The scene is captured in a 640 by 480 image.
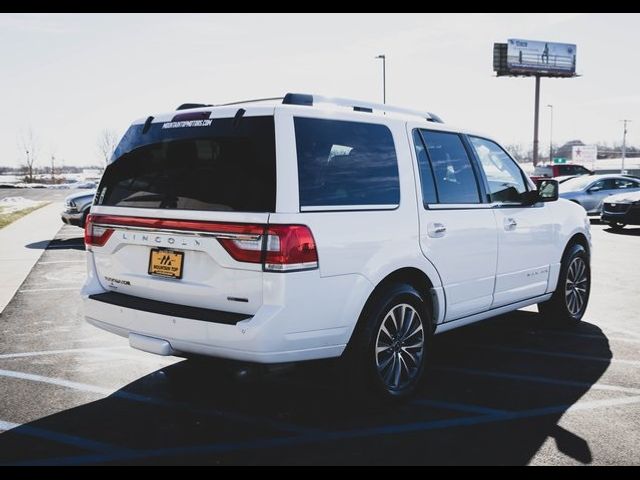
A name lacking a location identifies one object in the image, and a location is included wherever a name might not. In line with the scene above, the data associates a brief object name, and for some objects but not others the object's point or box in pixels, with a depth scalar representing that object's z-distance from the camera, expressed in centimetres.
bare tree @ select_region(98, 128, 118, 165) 7969
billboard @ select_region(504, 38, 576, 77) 5488
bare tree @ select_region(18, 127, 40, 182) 8178
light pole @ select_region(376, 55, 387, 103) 3809
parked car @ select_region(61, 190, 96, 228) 1472
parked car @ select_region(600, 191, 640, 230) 1645
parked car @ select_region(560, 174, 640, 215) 2019
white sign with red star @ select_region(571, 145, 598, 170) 6794
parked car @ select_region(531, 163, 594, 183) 3097
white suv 361
